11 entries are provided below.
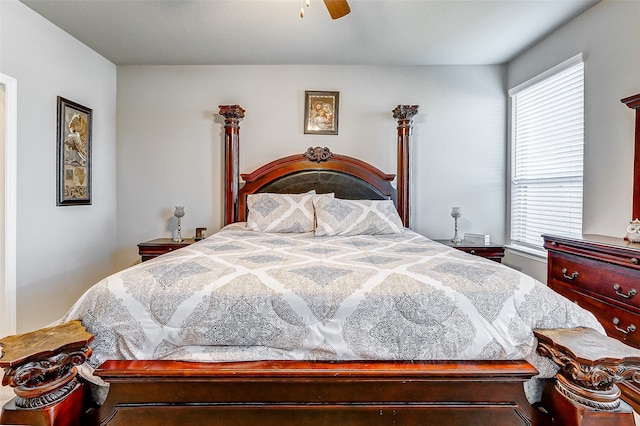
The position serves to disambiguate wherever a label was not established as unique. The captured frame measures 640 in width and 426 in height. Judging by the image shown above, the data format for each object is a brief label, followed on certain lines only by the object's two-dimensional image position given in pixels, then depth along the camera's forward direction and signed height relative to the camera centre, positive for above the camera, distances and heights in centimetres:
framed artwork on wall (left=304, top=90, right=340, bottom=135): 356 +109
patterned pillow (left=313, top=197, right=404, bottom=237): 277 -8
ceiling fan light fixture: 196 +124
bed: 121 -54
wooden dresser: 177 -41
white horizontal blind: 268 +53
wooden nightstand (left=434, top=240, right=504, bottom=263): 310 -37
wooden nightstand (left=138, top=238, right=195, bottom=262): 308 -37
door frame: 234 -3
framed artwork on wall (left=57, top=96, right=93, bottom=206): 281 +50
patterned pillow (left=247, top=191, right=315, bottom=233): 292 -3
